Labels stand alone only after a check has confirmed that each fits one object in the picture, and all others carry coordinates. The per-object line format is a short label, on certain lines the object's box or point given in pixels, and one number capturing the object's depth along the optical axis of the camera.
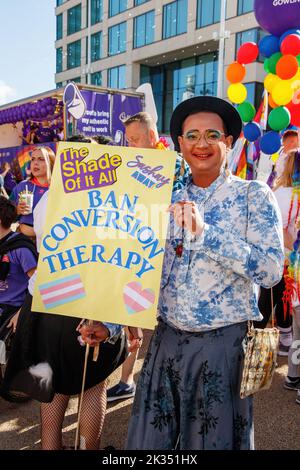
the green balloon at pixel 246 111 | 5.60
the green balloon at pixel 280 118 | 4.92
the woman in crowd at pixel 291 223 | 3.12
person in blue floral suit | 1.59
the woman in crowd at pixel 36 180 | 3.43
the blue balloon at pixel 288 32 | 4.79
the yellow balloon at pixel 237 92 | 5.64
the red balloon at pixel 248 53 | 5.41
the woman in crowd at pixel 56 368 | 2.07
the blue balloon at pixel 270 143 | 4.96
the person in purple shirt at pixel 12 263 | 2.83
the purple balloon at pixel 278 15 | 4.74
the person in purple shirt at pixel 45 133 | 12.15
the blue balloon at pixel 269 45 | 5.04
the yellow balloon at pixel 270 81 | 4.94
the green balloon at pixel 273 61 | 5.03
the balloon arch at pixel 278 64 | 4.68
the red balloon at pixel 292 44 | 4.58
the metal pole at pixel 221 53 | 16.23
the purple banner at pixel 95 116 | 9.02
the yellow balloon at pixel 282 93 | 4.79
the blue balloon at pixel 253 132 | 5.34
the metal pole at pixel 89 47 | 25.38
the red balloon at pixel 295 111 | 4.76
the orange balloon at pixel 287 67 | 4.61
